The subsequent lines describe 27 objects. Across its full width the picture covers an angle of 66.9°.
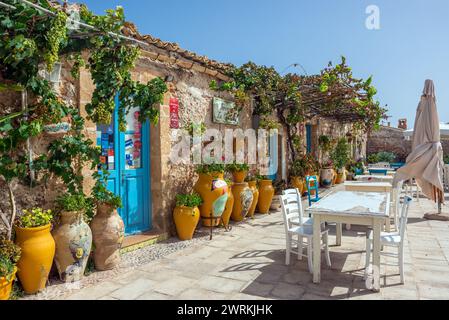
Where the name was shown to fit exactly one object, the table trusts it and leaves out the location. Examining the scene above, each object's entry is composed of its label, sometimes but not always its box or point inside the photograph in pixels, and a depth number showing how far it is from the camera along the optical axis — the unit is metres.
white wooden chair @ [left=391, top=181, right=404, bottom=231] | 4.62
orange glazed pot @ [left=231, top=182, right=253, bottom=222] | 6.05
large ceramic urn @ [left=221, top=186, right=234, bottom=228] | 5.58
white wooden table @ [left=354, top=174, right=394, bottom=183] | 7.06
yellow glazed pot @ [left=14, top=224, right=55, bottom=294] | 2.95
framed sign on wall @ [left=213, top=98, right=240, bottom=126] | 6.08
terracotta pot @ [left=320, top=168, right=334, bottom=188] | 11.10
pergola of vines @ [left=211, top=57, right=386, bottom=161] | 6.68
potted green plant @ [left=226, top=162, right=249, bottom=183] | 6.09
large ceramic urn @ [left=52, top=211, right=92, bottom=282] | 3.25
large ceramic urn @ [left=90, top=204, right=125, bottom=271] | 3.63
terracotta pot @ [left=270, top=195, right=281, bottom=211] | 7.36
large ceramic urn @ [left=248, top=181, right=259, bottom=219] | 6.42
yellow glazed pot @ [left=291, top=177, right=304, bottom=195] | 8.97
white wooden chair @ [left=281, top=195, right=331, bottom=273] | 3.62
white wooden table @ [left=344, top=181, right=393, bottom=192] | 5.48
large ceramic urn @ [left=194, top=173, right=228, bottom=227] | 5.26
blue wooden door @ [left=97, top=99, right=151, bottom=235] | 4.47
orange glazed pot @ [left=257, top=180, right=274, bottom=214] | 6.91
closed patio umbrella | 5.86
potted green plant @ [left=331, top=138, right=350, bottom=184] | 12.29
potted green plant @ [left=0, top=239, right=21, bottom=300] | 2.67
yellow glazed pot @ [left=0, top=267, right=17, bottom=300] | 2.68
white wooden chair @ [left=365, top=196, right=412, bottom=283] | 3.27
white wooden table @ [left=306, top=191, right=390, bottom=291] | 3.11
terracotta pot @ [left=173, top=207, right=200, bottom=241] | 4.88
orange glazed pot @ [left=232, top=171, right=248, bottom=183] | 6.12
